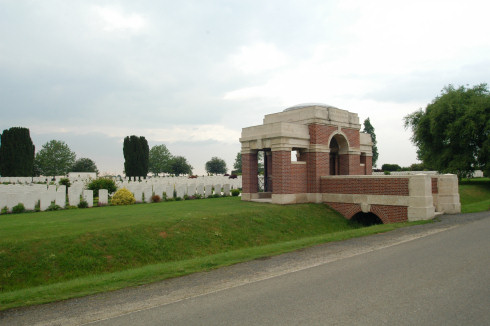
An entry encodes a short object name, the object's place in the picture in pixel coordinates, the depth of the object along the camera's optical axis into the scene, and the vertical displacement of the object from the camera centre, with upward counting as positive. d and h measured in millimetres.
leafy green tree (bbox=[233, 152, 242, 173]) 91125 +3335
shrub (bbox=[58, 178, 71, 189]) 25453 -168
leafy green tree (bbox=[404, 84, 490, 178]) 26734 +3226
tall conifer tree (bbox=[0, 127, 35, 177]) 44875 +3739
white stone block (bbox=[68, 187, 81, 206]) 16156 -727
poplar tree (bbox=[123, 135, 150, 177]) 49406 +3165
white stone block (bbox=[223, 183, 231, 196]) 24041 -964
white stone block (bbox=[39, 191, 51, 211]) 15250 -895
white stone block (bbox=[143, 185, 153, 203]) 19422 -797
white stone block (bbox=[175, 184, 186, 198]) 21250 -802
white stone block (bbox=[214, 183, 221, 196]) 23806 -876
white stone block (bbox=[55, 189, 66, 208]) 15703 -815
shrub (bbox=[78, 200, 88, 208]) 16516 -1170
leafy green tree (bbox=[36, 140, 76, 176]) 71938 +4432
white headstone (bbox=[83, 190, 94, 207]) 16738 -856
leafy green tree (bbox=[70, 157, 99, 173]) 78125 +3068
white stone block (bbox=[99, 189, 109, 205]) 17656 -921
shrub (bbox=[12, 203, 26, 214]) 14804 -1187
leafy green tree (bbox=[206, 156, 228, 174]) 90188 +2651
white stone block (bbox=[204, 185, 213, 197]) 22875 -896
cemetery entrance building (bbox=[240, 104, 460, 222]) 14789 -61
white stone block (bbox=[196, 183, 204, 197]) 22906 -824
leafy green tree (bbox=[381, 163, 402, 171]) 58350 +880
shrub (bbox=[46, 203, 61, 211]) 15461 -1218
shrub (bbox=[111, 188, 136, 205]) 17967 -1010
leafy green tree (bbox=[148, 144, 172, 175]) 88194 +4790
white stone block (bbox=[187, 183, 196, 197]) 22047 -829
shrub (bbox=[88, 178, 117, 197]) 20938 -369
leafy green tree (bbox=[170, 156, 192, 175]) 79250 +2289
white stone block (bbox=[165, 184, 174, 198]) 20953 -825
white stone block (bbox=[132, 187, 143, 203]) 19188 -881
